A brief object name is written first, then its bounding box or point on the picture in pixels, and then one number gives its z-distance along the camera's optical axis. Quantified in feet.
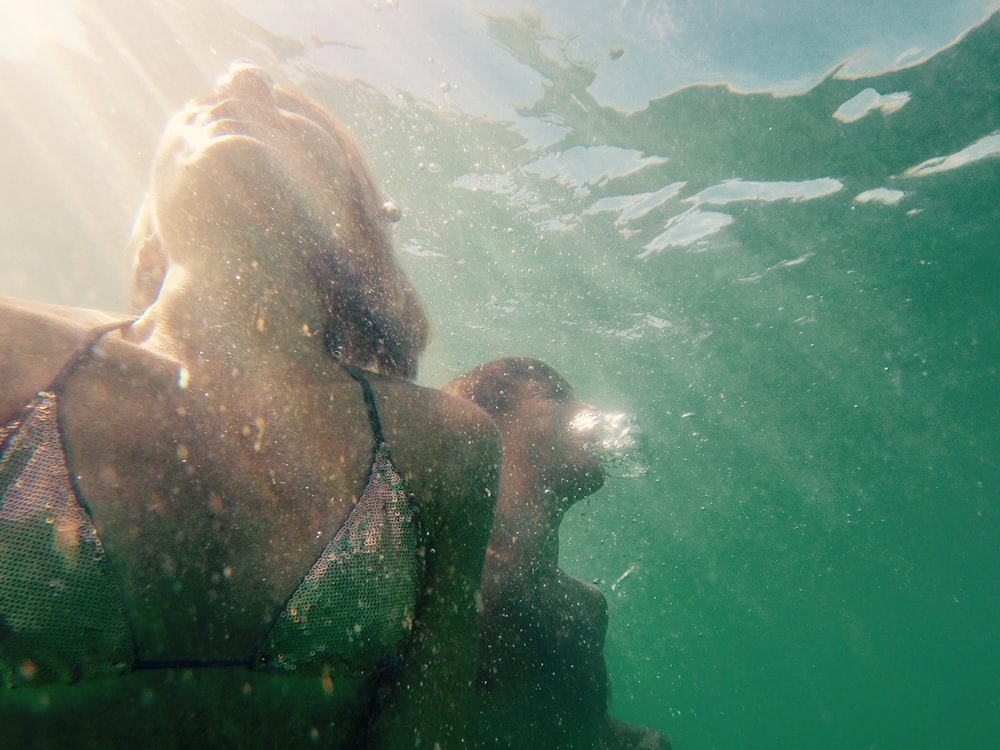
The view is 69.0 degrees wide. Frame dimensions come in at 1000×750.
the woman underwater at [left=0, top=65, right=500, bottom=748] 1.56
